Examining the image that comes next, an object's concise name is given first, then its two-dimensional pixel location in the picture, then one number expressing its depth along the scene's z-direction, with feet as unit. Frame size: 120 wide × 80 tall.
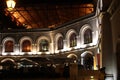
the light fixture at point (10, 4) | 43.44
